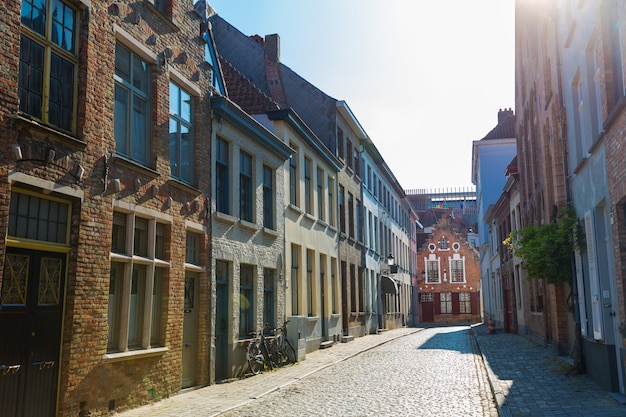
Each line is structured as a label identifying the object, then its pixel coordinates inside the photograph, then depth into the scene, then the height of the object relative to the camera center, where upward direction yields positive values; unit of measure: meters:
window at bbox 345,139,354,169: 30.07 +7.24
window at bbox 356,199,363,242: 31.86 +4.58
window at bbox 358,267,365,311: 31.52 +1.26
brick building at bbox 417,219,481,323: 58.91 +3.41
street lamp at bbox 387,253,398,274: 37.06 +2.71
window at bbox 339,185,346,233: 28.22 +4.37
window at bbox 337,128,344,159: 28.05 +7.32
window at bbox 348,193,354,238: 30.05 +4.57
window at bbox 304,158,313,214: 22.86 +4.41
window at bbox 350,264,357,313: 29.70 +1.15
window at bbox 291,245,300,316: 20.52 +1.21
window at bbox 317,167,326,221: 24.51 +4.49
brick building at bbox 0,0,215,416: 8.32 +1.66
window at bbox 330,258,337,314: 25.70 +1.29
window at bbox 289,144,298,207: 21.05 +4.35
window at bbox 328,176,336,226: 26.36 +4.58
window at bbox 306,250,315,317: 22.61 +1.14
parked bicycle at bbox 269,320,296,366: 17.08 -0.86
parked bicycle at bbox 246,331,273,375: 15.62 -0.89
